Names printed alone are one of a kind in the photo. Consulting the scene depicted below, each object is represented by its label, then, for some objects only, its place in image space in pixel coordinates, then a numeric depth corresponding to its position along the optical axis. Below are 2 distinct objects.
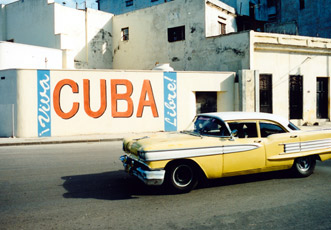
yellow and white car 5.31
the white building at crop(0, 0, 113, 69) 23.48
